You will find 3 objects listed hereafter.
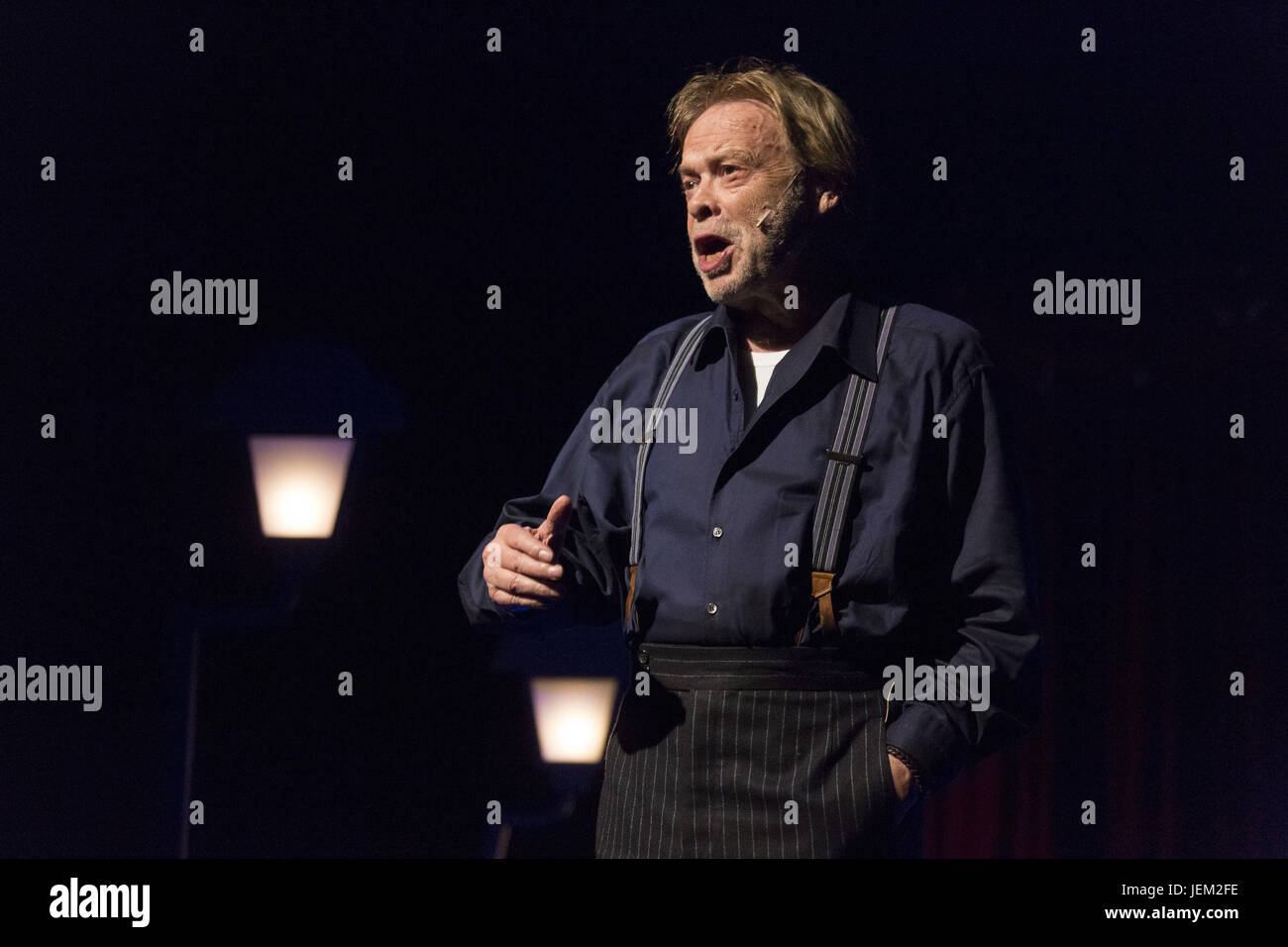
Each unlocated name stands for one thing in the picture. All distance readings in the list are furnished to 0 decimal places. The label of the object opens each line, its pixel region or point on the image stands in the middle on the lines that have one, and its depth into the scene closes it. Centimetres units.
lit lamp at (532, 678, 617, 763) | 604
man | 442
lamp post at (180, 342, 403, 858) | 586
